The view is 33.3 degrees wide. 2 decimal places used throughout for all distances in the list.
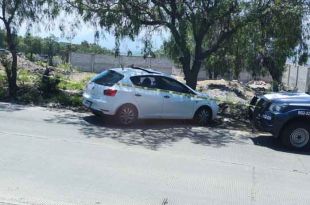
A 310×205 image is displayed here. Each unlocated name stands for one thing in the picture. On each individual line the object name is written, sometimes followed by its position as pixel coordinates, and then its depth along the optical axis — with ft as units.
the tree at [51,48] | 213.30
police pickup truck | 39.45
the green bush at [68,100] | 55.11
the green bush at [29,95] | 55.77
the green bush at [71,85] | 68.89
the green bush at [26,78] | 65.53
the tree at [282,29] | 52.13
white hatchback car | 43.93
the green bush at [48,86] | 58.18
